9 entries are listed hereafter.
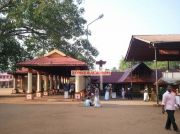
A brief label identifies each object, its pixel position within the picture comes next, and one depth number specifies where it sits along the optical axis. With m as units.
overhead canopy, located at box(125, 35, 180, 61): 12.21
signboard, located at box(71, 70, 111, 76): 14.44
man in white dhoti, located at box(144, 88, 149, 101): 17.56
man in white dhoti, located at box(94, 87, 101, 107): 12.79
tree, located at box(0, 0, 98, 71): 18.67
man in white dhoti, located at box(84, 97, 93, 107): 13.04
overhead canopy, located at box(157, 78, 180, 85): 16.65
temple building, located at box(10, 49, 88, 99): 16.14
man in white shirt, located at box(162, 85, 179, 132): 6.38
